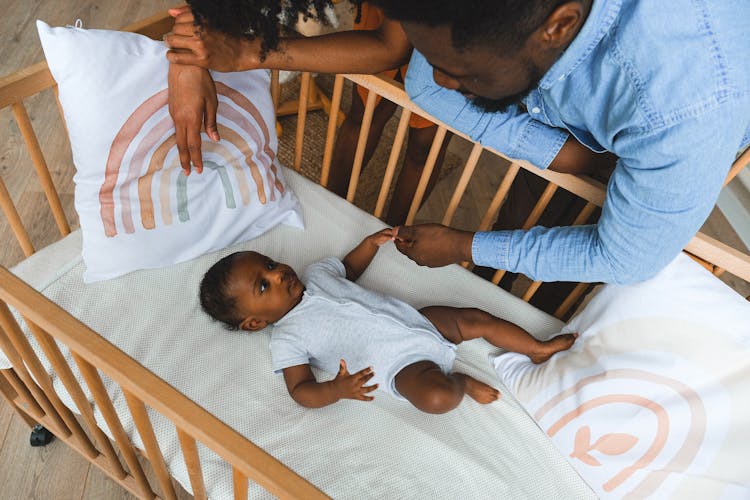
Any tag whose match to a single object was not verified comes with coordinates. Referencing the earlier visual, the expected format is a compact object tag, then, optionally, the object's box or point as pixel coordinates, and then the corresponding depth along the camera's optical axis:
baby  0.99
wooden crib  0.51
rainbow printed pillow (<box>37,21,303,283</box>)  0.88
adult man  0.51
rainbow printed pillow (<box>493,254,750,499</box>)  0.84
